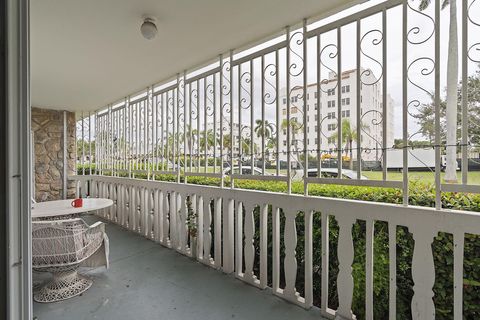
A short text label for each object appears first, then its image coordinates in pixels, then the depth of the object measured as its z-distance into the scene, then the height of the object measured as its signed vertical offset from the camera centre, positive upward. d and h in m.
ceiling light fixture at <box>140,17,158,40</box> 2.18 +1.08
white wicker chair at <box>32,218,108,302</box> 2.21 -0.80
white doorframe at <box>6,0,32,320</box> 0.95 -0.02
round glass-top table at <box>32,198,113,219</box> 2.88 -0.57
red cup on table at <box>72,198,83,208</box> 3.25 -0.54
